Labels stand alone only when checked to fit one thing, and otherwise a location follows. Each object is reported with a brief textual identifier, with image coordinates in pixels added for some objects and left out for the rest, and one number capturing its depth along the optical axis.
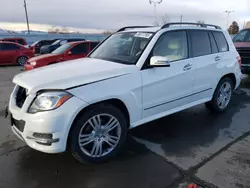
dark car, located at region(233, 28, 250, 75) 7.85
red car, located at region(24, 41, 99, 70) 8.88
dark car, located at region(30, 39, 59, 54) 21.88
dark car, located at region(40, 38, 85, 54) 16.83
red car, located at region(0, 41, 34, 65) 13.96
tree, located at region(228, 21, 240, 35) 59.46
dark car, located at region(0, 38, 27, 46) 18.27
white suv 2.67
